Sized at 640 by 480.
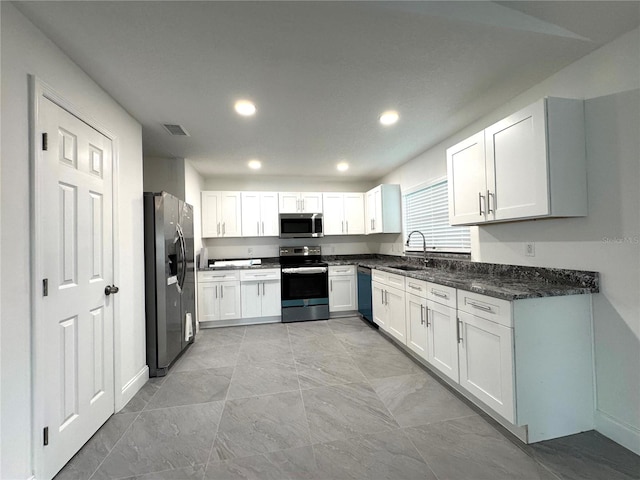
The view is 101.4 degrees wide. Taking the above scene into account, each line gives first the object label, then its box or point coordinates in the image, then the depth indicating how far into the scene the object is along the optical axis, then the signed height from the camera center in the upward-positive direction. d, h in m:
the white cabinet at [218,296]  3.80 -0.75
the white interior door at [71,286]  1.37 -0.24
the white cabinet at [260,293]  3.96 -0.74
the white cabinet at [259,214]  4.34 +0.50
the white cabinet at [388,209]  4.16 +0.52
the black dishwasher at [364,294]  3.82 -0.79
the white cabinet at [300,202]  4.43 +0.71
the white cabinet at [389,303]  2.88 -0.75
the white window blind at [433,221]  3.00 +0.27
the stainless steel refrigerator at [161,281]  2.47 -0.34
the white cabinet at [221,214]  4.22 +0.50
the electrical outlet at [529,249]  2.04 -0.08
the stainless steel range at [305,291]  4.07 -0.76
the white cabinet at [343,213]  4.61 +0.53
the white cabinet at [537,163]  1.66 +0.52
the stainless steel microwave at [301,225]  4.41 +0.31
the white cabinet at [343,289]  4.23 -0.75
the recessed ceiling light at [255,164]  3.75 +1.19
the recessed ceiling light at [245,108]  2.17 +1.17
